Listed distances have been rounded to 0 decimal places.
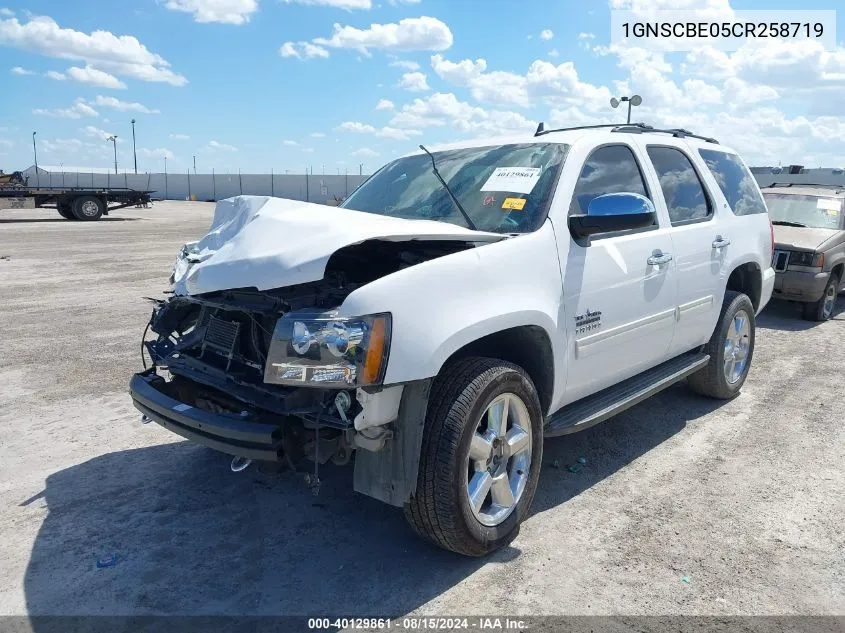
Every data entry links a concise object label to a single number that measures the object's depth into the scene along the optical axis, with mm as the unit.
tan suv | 8695
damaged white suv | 2855
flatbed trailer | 26141
